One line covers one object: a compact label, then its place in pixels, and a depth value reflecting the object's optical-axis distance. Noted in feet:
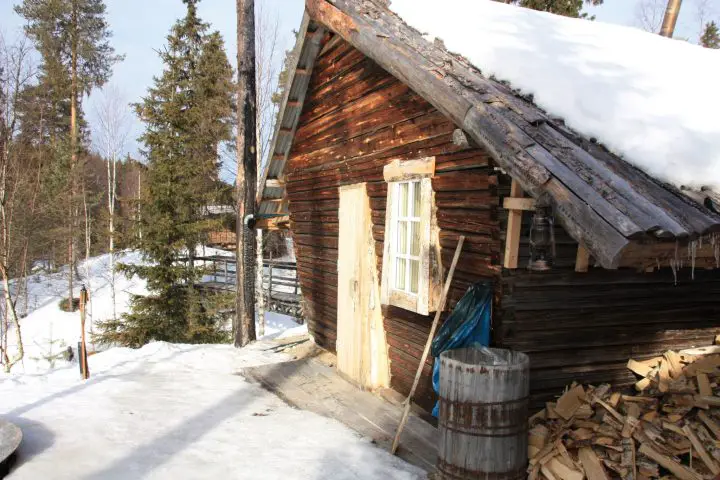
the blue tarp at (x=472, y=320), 14.71
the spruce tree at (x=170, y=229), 54.65
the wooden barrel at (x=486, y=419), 13.02
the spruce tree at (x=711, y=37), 86.94
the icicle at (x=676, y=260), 10.03
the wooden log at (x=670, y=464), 12.08
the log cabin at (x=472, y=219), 10.75
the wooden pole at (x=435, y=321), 15.92
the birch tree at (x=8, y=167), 46.09
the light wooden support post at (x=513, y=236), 13.98
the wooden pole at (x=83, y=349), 23.38
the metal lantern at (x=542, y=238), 11.37
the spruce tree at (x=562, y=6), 57.77
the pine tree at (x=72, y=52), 80.74
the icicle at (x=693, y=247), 10.08
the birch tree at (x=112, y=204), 68.59
